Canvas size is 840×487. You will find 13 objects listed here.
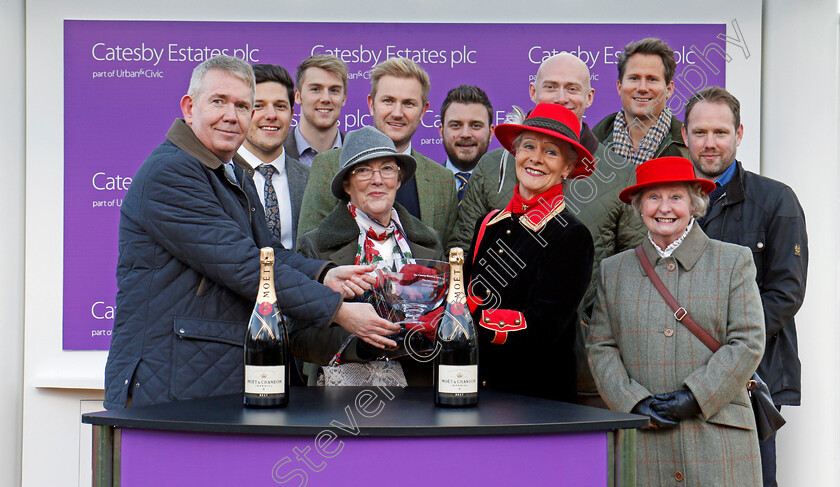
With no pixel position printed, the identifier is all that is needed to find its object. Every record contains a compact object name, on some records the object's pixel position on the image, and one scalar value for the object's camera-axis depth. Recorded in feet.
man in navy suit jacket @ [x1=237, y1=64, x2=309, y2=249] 11.94
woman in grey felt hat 9.25
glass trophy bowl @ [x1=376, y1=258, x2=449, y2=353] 7.14
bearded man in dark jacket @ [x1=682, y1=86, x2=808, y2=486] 10.33
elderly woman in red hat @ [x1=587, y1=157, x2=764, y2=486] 8.08
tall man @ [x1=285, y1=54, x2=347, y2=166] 13.30
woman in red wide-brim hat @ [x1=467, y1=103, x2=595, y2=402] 8.36
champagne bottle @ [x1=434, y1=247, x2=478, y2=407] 6.53
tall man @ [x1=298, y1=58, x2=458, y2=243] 10.61
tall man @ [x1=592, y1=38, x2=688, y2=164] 12.27
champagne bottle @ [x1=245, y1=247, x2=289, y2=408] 6.48
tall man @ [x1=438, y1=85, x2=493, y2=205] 13.20
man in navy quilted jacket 7.55
